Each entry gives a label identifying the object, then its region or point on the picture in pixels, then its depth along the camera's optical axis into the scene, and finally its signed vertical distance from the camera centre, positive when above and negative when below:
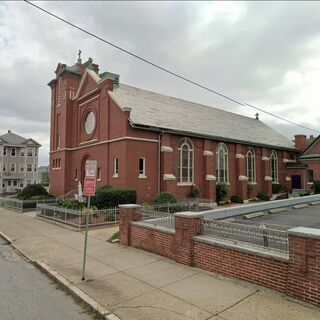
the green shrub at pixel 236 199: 30.86 -1.68
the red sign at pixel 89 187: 8.49 -0.13
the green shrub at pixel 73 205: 19.79 -1.47
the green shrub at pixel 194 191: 27.02 -0.78
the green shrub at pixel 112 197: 20.06 -0.99
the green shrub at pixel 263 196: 33.68 -1.52
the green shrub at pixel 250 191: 32.72 -0.95
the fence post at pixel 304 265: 6.03 -1.64
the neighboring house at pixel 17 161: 66.50 +4.54
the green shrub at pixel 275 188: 36.38 -0.71
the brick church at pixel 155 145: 24.57 +3.58
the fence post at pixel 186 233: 8.84 -1.46
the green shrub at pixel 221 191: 29.23 -0.85
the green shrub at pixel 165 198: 22.11 -1.14
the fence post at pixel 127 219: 11.76 -1.39
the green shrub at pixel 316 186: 32.59 -0.44
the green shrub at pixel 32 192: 29.87 -0.94
